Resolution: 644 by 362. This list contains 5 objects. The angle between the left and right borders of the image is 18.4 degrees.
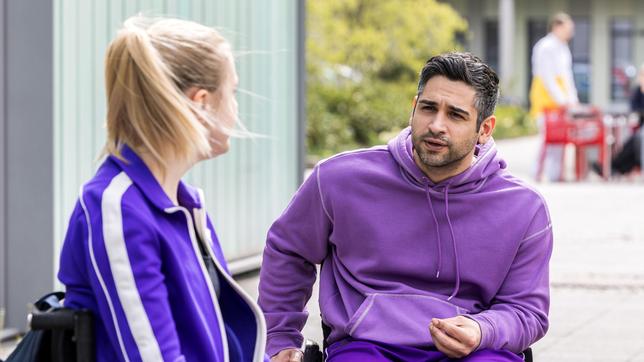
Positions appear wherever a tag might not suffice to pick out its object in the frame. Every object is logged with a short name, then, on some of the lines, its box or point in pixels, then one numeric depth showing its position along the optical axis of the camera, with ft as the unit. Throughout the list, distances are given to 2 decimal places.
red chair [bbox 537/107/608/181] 80.35
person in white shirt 78.74
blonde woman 12.50
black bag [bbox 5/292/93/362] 12.58
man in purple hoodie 17.70
